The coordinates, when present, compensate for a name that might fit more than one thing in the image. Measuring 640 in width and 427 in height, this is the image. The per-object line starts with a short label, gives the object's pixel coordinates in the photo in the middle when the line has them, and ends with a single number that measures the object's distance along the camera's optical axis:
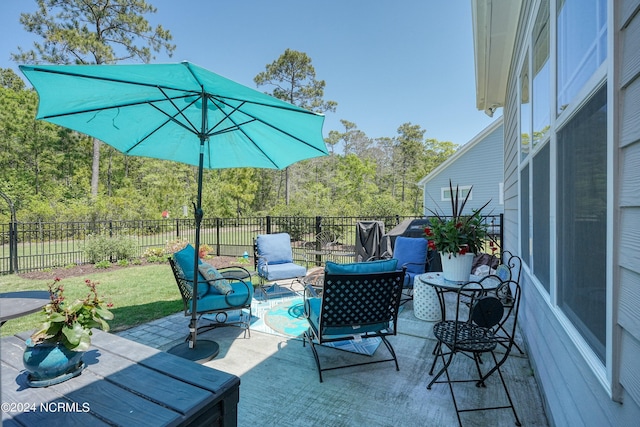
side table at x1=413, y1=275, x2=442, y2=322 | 4.14
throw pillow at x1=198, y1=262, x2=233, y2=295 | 3.47
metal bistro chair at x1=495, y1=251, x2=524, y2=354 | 3.44
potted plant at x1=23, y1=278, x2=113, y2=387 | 1.55
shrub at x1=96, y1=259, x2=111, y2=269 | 7.59
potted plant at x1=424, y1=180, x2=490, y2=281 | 3.00
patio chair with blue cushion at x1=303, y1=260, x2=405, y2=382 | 2.71
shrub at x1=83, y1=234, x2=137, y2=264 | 7.97
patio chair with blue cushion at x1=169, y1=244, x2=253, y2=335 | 3.38
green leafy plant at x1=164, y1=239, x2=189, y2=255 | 8.96
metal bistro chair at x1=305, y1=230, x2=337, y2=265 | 7.81
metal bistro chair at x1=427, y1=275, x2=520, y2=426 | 2.20
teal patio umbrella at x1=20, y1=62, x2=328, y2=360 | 2.40
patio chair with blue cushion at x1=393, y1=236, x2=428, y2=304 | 4.96
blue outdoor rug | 3.39
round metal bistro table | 2.81
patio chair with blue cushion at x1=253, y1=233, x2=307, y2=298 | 5.22
